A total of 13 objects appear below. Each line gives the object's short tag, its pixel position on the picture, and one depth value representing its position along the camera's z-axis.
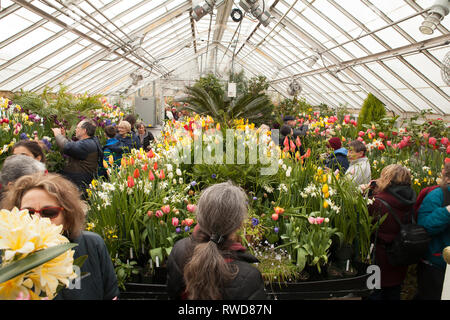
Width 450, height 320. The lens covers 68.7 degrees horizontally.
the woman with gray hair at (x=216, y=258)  1.01
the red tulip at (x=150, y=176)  2.12
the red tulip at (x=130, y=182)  1.93
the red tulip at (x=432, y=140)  3.32
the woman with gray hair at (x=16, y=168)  1.76
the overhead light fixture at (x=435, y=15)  3.55
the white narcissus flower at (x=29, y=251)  0.61
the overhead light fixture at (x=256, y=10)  5.49
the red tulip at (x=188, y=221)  1.75
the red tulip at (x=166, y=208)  1.77
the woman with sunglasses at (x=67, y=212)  1.16
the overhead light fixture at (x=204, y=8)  5.34
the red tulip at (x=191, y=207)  1.83
